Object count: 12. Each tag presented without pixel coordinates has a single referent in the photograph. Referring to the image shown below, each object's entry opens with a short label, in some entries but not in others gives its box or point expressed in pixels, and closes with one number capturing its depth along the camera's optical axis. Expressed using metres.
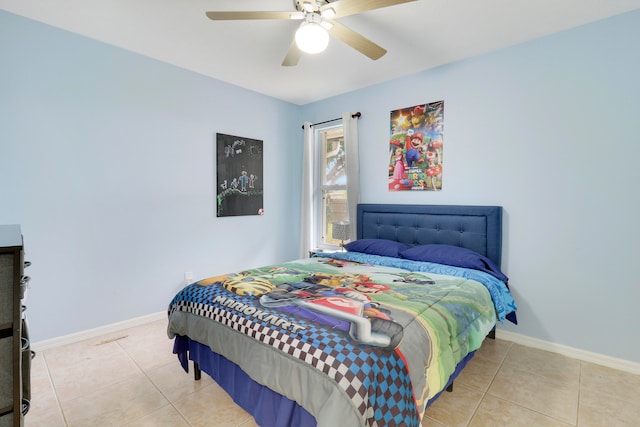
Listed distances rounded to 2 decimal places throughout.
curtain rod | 3.73
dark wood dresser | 0.95
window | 4.17
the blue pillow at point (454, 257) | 2.56
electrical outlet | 3.36
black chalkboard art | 3.61
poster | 3.15
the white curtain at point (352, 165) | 3.75
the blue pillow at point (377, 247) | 3.02
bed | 1.22
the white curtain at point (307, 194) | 4.26
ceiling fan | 1.80
